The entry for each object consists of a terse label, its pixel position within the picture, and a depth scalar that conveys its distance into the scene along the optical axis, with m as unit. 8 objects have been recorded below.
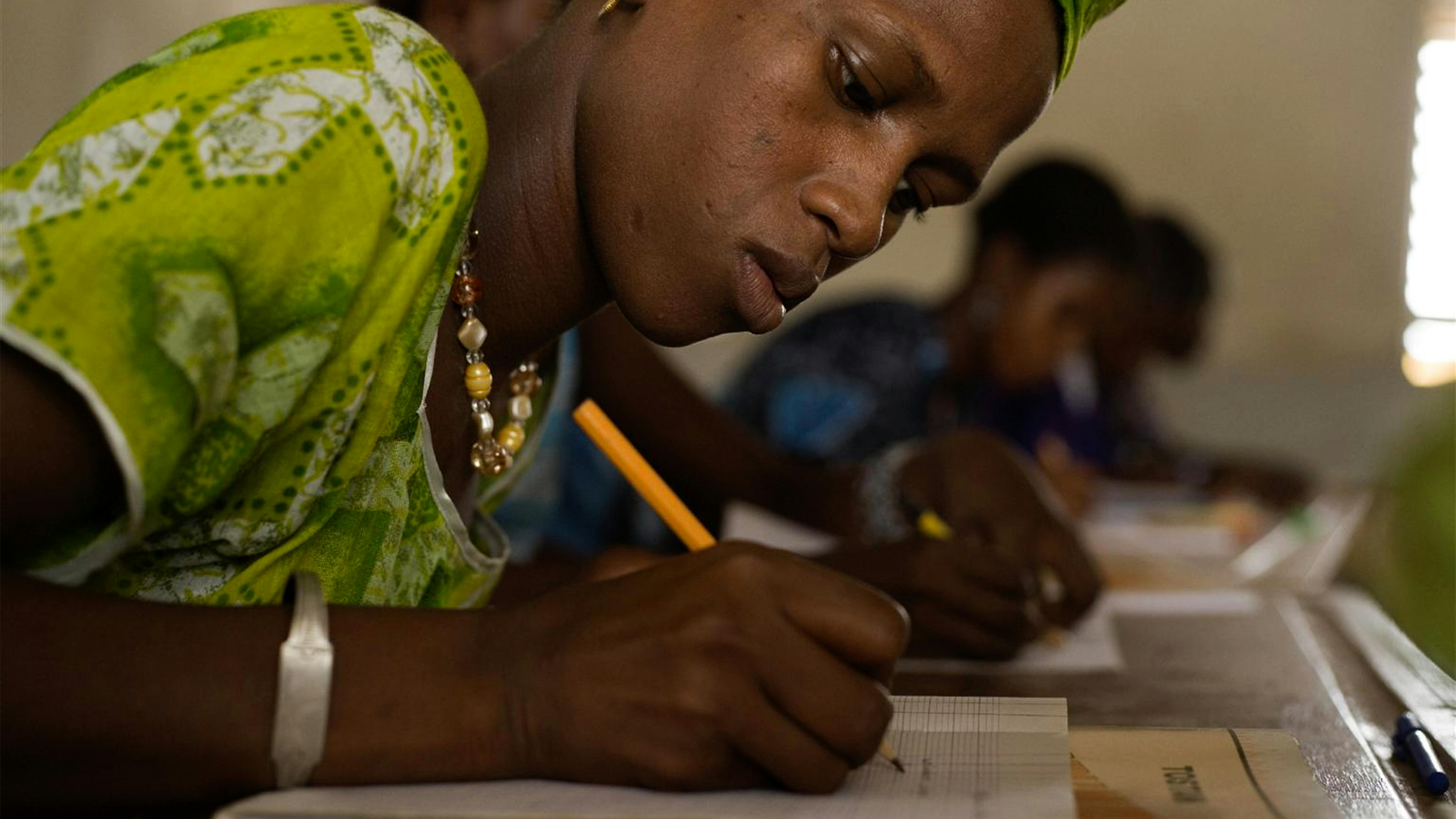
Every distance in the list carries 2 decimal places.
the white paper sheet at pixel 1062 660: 1.15
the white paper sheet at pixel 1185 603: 1.46
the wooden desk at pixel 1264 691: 0.76
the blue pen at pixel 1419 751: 0.75
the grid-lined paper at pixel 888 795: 0.56
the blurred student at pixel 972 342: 2.44
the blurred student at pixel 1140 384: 3.14
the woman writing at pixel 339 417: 0.56
